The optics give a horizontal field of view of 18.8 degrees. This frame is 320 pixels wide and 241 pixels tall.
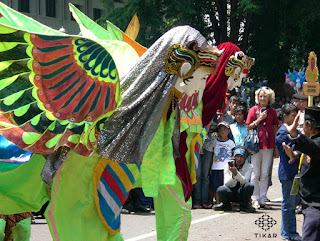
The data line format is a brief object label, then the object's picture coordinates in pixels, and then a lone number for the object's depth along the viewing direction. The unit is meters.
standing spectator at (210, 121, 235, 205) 14.05
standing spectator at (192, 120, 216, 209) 13.94
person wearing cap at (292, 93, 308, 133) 14.28
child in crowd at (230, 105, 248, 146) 14.08
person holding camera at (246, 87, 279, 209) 13.96
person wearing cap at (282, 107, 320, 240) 7.56
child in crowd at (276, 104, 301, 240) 10.66
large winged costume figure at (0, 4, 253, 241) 5.41
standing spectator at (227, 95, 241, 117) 15.41
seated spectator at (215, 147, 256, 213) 13.29
